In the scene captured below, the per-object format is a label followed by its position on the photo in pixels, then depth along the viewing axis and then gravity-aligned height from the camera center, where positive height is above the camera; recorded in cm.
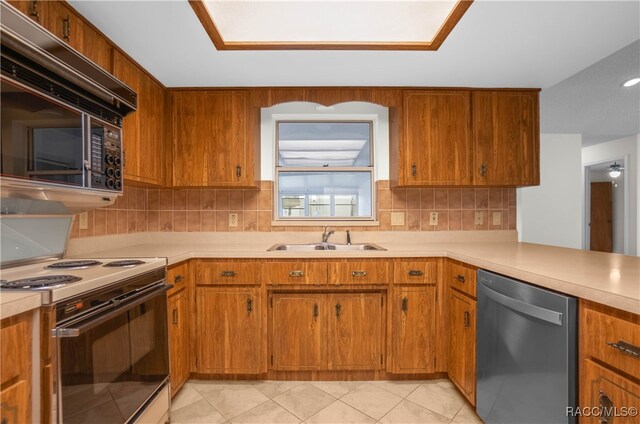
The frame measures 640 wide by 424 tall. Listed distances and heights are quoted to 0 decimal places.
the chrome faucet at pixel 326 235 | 246 -20
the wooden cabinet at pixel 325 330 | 197 -81
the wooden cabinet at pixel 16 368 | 80 -45
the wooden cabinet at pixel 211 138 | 224 +58
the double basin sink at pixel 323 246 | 239 -29
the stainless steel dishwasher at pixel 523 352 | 105 -60
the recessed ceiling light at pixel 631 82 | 253 +116
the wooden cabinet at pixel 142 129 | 177 +57
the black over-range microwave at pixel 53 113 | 98 +41
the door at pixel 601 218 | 584 -16
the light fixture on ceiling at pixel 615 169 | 518 +75
